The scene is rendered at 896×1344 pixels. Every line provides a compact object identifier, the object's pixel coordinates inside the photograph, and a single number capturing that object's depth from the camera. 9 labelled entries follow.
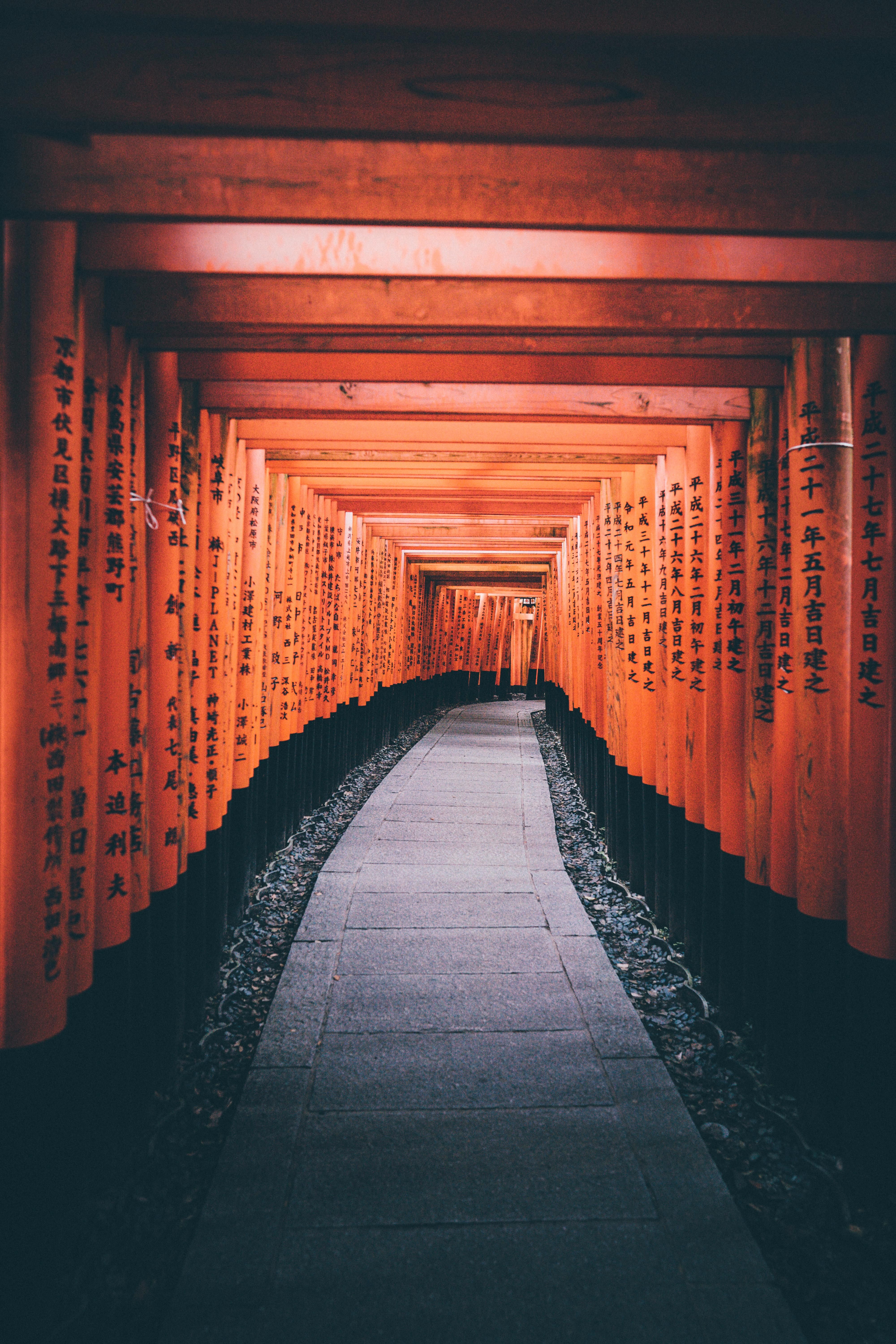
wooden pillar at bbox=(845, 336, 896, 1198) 2.32
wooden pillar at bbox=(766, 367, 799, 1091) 2.90
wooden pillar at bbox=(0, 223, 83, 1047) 1.96
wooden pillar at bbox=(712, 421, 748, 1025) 3.44
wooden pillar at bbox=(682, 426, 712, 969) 3.94
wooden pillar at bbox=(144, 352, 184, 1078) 3.04
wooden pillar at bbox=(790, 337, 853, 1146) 2.61
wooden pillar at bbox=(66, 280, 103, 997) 2.28
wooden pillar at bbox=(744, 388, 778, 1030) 3.16
